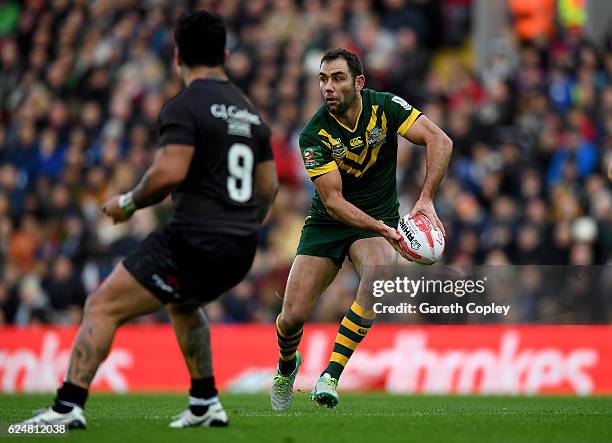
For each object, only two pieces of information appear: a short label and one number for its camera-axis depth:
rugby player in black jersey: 14.05
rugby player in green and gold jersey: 18.69
